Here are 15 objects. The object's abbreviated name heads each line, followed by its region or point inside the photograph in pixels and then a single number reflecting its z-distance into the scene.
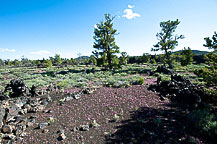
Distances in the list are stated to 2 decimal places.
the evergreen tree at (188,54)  34.16
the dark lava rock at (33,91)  10.23
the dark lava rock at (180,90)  7.34
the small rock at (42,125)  5.49
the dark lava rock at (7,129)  5.04
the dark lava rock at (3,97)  9.30
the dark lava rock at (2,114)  5.50
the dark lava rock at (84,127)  5.20
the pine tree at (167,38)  25.42
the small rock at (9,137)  4.74
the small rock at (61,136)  4.65
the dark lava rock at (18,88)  10.51
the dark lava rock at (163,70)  17.95
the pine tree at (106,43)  24.00
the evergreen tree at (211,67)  5.92
